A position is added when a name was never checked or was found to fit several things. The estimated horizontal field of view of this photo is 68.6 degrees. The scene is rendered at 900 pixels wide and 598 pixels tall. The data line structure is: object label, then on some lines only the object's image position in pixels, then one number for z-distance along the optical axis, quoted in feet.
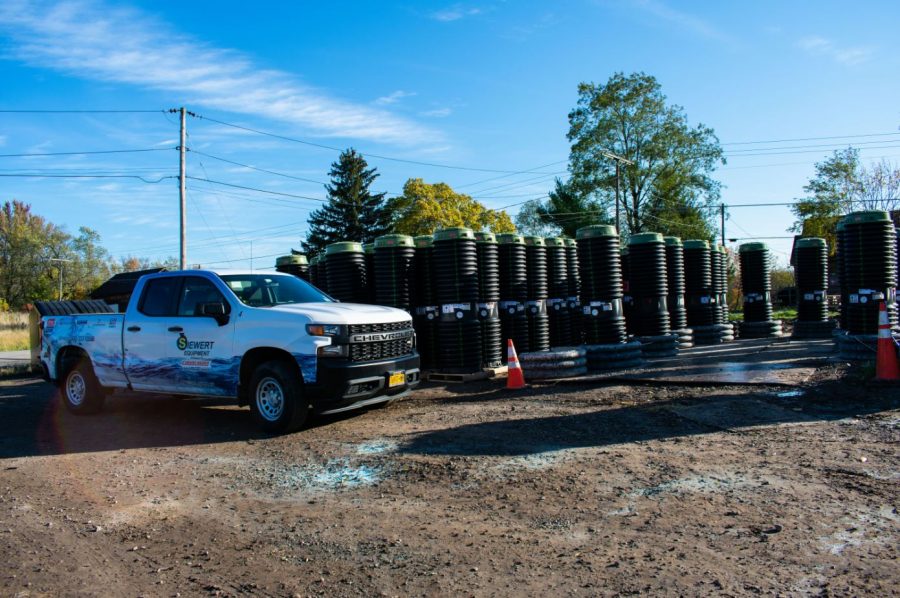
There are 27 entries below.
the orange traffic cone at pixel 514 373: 35.58
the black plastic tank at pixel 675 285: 56.49
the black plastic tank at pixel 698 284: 60.34
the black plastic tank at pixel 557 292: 48.70
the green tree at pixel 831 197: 152.66
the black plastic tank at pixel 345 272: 41.65
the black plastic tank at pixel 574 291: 51.03
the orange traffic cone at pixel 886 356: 30.32
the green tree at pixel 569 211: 162.81
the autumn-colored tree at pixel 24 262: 231.30
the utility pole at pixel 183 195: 90.74
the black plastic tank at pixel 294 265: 53.21
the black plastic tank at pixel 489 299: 40.32
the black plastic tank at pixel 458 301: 39.14
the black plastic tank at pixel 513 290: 43.14
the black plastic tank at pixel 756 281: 65.36
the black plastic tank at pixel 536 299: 44.78
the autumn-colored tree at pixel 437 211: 163.43
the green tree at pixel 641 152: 157.17
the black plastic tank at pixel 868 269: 38.29
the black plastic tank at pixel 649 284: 49.96
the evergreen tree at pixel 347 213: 184.03
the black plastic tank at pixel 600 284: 42.98
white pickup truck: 25.13
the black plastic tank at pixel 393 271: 40.27
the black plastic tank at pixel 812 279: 61.41
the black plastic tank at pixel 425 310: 40.70
